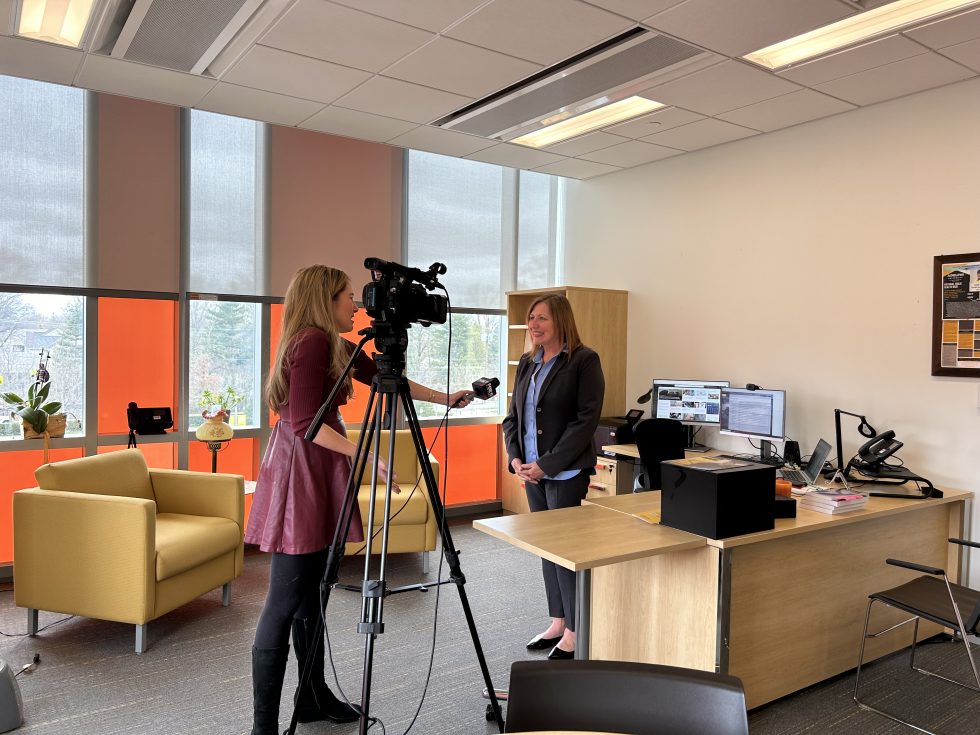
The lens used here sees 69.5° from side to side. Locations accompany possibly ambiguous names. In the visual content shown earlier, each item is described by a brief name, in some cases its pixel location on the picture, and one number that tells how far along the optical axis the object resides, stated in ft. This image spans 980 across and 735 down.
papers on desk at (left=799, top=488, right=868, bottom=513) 9.45
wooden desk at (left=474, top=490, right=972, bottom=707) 8.35
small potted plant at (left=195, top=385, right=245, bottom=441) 14.11
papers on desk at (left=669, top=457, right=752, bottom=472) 8.42
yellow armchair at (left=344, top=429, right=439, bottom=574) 13.88
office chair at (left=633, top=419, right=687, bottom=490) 12.21
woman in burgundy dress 7.00
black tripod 6.31
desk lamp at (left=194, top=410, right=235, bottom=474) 14.06
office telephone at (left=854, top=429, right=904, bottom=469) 11.77
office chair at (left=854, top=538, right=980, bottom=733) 8.30
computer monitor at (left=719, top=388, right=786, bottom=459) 13.62
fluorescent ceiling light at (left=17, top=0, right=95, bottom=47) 9.59
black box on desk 8.05
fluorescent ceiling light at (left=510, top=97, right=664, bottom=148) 13.37
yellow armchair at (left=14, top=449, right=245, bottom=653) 10.42
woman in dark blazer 10.16
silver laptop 10.74
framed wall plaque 11.47
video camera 6.25
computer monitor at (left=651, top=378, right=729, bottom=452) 15.08
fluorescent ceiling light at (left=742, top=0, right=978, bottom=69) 9.52
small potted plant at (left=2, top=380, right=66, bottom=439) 13.15
